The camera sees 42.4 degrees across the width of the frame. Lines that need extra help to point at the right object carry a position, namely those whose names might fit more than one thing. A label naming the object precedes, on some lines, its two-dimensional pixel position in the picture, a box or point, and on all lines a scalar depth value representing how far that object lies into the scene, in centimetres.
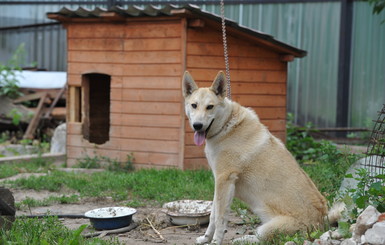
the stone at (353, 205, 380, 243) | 316
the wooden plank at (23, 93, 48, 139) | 1054
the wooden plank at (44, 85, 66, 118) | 1076
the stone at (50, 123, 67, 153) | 956
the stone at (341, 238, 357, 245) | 318
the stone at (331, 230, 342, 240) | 341
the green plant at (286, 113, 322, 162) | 844
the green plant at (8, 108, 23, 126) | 1063
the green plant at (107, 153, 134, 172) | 784
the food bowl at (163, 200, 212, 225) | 491
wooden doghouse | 745
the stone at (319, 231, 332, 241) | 343
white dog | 404
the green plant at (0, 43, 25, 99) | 1110
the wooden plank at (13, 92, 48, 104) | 1109
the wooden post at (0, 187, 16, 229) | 415
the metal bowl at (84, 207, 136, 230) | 473
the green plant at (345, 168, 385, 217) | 363
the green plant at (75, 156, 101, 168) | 807
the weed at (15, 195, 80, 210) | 569
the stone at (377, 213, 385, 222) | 315
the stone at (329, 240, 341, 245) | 334
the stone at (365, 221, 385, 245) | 304
